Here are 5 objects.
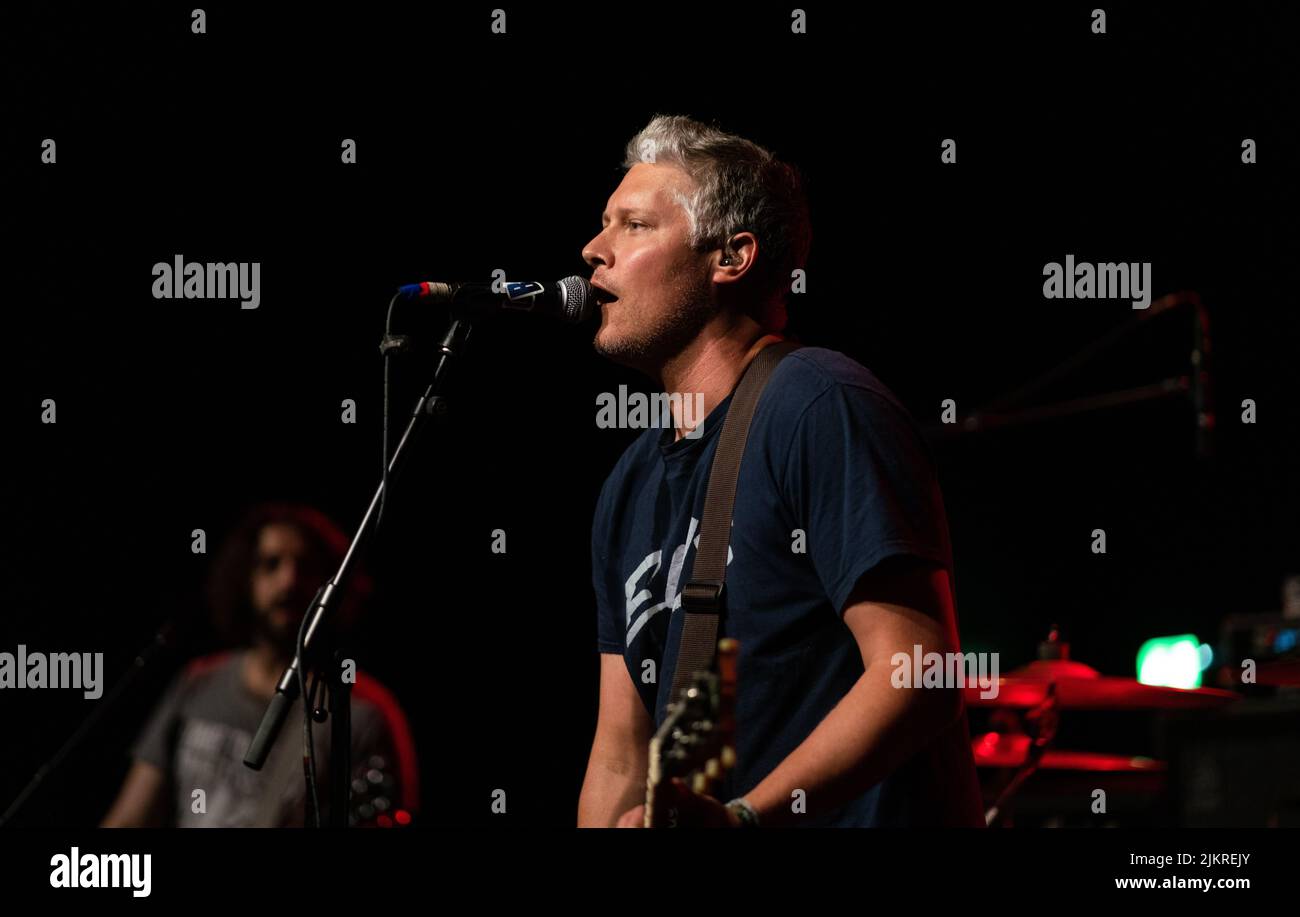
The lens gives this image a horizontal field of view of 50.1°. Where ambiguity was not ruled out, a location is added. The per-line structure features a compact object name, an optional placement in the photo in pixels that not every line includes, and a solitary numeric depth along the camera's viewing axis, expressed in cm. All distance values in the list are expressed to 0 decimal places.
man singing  235
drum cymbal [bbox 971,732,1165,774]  418
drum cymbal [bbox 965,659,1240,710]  399
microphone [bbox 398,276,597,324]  284
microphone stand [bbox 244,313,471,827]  254
